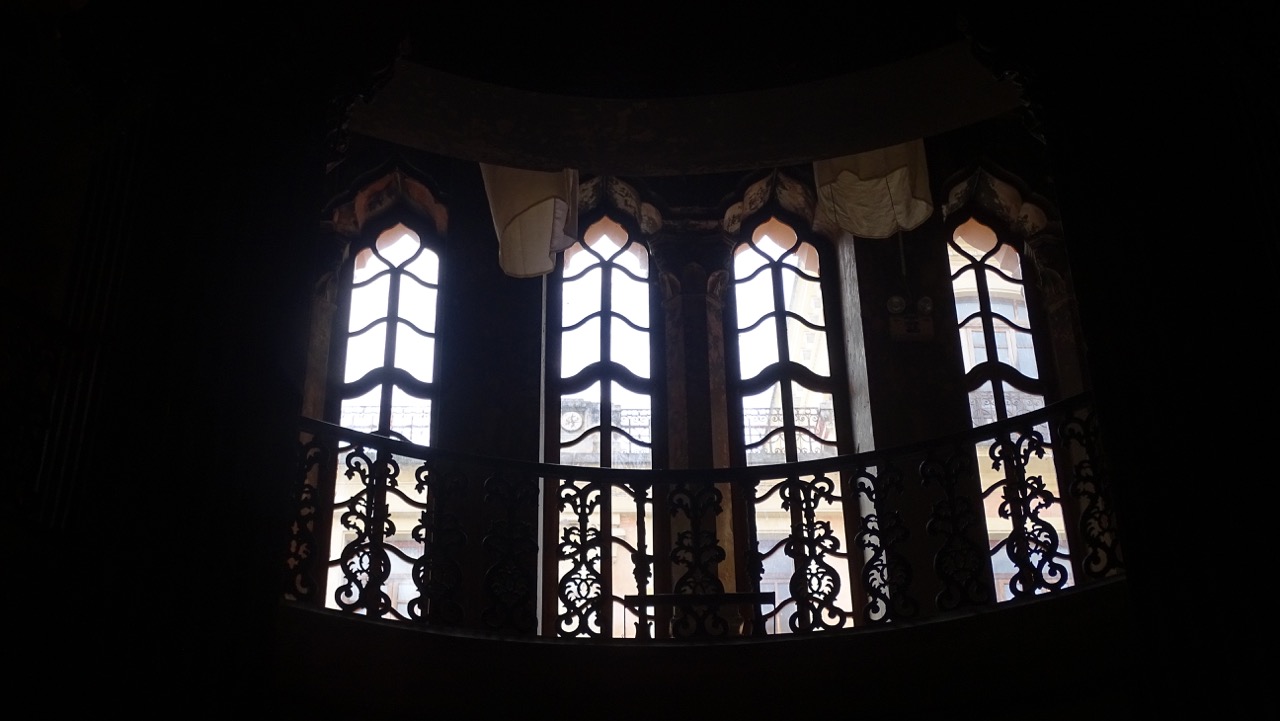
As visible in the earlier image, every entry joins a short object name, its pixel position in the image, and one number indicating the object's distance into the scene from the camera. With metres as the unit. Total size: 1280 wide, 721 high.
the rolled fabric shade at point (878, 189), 8.73
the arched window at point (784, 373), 9.70
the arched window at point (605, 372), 9.71
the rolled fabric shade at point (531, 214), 8.59
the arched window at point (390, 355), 9.57
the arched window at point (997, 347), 9.73
